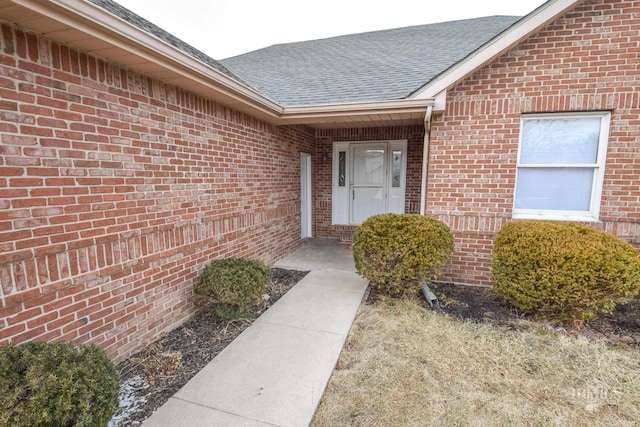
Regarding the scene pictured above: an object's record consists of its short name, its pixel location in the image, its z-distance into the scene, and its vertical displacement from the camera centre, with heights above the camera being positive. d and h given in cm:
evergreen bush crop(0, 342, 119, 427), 142 -109
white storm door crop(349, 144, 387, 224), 739 -10
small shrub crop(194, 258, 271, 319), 333 -126
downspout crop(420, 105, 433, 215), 464 +20
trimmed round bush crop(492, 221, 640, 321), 312 -104
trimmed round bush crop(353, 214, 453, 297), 384 -99
